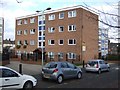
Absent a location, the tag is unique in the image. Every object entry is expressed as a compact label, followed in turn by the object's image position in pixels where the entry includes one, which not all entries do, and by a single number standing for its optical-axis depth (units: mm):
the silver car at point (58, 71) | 6780
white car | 4776
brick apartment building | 17950
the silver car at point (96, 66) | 9829
